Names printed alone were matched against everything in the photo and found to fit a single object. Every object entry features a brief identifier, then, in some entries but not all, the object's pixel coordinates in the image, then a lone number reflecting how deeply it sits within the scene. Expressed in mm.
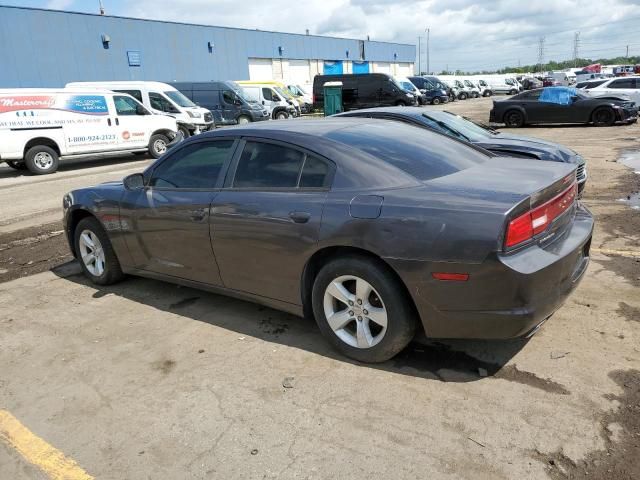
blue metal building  26828
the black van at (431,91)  41969
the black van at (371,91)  28938
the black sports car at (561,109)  18953
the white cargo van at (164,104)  18078
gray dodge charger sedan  2883
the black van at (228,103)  23500
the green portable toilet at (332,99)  26031
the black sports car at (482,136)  6973
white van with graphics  13203
